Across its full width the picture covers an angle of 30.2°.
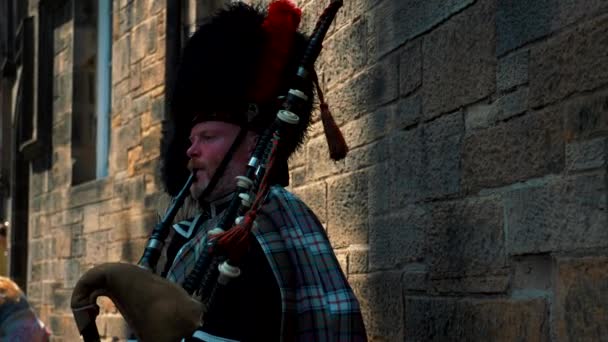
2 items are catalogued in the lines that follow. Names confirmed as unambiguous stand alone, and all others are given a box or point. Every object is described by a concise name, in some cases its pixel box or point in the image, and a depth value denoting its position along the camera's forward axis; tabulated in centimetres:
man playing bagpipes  282
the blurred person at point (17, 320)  510
